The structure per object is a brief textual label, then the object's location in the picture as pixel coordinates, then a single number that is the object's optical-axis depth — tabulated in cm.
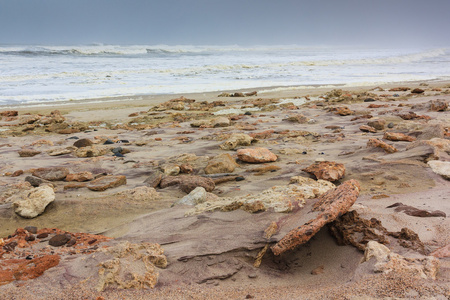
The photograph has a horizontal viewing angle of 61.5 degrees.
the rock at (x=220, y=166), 437
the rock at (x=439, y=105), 748
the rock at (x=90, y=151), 546
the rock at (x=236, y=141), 548
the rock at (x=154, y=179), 405
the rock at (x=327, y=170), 374
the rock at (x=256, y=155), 470
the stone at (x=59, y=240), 272
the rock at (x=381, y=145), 453
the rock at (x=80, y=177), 432
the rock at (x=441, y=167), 353
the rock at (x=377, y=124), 629
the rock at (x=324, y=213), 216
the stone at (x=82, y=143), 607
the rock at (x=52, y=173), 432
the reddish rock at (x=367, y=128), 613
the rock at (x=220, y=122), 745
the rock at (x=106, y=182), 404
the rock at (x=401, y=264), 175
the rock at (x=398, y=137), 510
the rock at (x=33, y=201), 338
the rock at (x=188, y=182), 386
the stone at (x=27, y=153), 543
